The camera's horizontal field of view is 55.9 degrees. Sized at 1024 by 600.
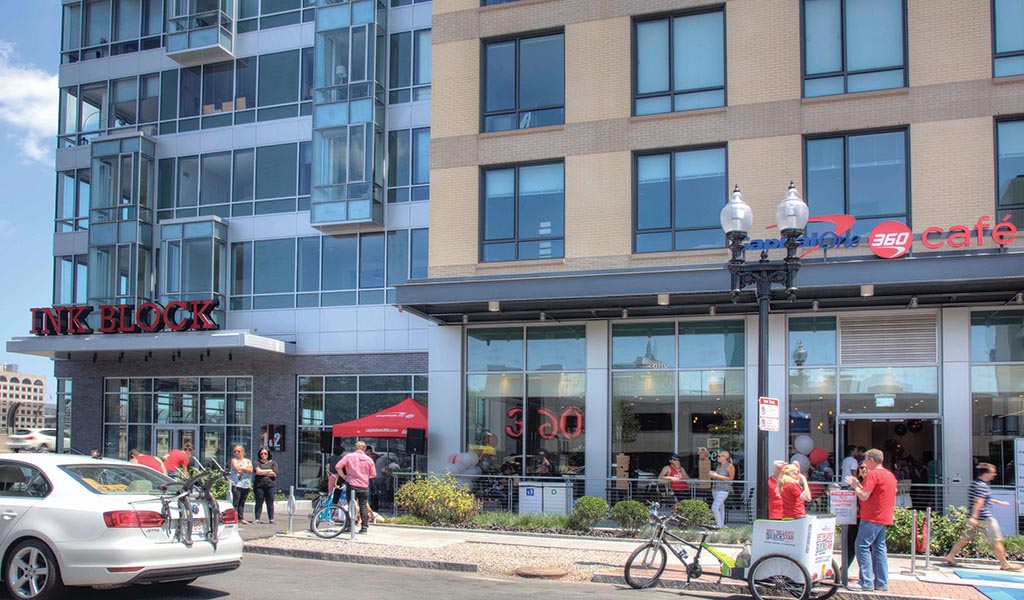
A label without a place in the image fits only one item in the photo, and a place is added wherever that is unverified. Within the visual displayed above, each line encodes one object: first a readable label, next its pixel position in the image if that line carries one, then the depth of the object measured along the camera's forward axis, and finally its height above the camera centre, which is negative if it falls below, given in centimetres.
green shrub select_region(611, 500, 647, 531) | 1703 -255
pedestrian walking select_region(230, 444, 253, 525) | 1809 -210
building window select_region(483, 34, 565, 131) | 2228 +669
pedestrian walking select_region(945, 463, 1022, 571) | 1352 -213
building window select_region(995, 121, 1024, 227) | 1859 +395
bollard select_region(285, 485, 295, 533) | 1655 -242
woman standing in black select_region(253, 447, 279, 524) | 1811 -215
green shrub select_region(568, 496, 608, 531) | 1725 -256
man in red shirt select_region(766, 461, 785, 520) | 1125 -151
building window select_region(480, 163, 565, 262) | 2177 +356
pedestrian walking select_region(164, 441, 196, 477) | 1828 -178
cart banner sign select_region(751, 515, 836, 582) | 1083 -193
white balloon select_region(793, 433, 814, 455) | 1955 -148
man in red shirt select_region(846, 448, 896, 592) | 1147 -175
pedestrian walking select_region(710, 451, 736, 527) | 1753 -212
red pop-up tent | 2219 -129
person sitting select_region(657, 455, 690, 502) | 1888 -210
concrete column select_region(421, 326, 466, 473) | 2230 -70
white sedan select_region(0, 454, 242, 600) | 909 -161
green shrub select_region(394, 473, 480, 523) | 1814 -252
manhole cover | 1288 -273
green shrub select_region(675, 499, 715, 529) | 1700 -250
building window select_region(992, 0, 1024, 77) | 1898 +663
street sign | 1223 -56
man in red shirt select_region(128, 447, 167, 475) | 1794 -176
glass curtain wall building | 2628 +428
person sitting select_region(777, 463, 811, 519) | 1120 -144
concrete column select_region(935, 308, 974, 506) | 1862 -53
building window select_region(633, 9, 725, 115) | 2097 +675
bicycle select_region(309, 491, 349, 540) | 1638 -254
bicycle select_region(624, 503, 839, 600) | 1085 -234
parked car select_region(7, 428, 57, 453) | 2006 -162
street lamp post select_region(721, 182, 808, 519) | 1286 +155
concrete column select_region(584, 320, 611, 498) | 2095 -85
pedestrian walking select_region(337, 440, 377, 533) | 1656 -183
